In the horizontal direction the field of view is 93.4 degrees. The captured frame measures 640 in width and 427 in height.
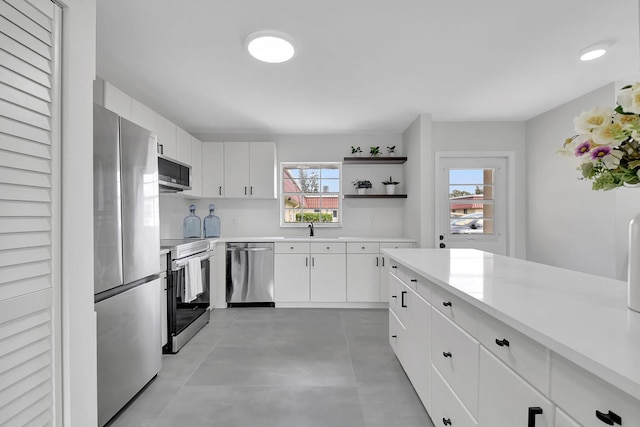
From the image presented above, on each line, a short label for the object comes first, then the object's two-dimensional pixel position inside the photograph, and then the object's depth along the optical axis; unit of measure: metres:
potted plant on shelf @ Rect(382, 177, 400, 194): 4.36
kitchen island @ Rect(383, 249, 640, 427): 0.66
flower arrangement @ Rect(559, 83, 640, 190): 0.83
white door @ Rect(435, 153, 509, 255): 4.05
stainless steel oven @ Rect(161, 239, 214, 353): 2.69
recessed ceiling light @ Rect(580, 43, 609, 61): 2.19
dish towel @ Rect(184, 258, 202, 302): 2.91
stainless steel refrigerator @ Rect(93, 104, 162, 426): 1.65
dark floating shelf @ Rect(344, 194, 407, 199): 4.26
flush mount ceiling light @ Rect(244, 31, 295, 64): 2.01
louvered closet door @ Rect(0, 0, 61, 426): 0.81
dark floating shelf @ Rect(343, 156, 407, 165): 4.30
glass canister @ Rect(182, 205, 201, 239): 4.19
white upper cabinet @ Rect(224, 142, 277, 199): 4.24
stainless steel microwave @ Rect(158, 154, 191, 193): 2.96
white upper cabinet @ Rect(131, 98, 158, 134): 2.57
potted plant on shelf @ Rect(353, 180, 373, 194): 4.38
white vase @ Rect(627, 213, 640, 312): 0.93
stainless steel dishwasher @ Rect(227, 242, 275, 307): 3.98
